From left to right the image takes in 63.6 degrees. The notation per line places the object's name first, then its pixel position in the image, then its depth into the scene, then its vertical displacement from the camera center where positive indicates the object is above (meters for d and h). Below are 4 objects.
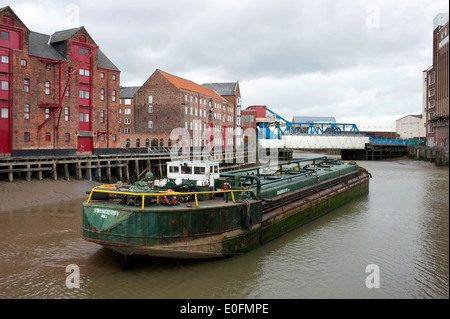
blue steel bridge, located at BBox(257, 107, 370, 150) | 88.94 +2.19
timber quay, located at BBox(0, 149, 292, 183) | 28.25 -1.41
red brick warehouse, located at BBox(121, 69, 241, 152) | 57.00 +6.57
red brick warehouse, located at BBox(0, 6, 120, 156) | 31.83 +5.73
